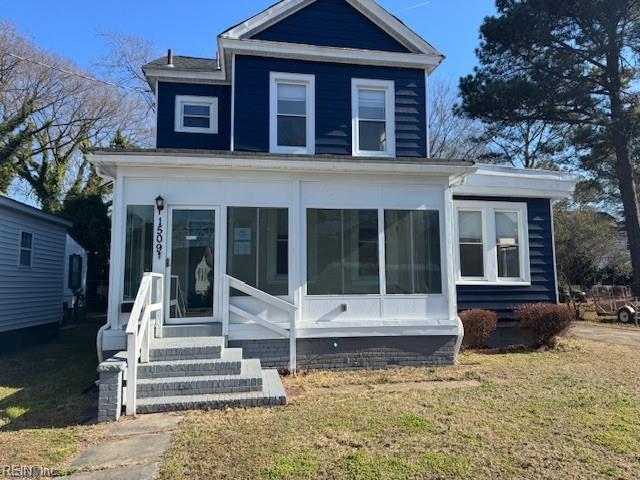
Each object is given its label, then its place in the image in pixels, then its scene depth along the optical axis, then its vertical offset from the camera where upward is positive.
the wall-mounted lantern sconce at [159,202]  7.25 +1.26
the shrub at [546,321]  9.11 -0.78
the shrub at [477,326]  9.26 -0.90
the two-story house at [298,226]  7.01 +0.94
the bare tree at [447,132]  26.22 +8.62
